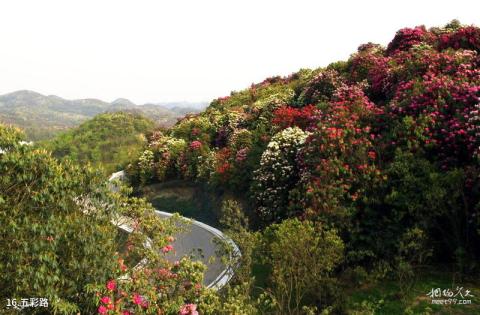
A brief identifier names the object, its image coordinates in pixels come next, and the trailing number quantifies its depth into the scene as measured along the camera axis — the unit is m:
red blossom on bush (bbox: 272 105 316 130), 26.23
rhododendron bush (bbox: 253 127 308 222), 21.88
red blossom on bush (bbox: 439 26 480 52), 23.22
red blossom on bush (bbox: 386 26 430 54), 29.89
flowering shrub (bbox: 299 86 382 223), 15.49
